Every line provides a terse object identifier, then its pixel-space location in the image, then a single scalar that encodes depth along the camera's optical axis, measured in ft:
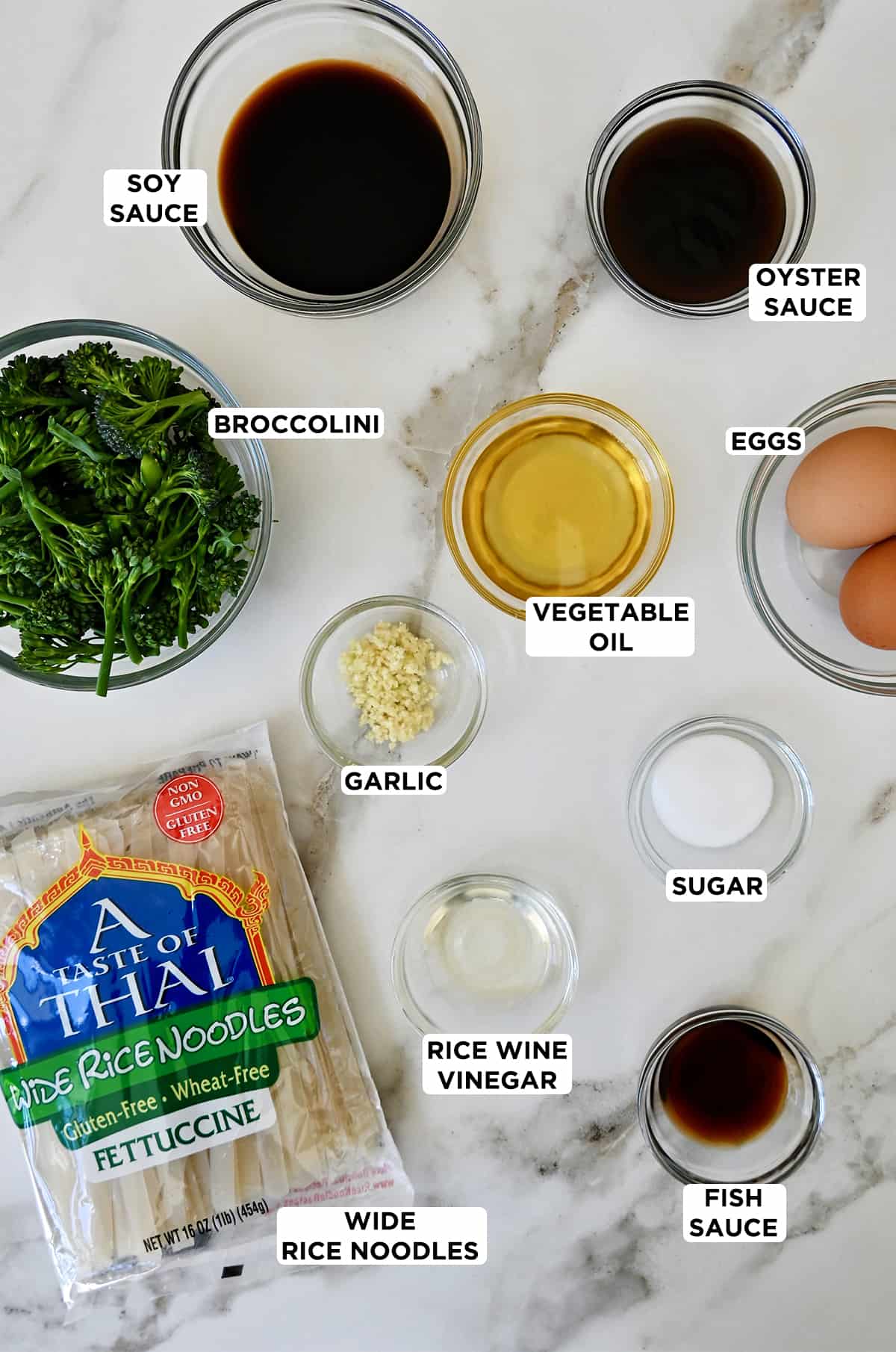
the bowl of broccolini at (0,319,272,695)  1.99
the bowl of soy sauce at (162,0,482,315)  2.10
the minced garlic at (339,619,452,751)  2.17
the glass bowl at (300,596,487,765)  2.19
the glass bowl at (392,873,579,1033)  2.22
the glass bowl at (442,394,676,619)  2.16
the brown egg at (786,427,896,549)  2.01
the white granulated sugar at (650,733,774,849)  2.19
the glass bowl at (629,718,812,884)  2.20
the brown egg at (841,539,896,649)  2.04
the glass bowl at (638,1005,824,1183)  2.18
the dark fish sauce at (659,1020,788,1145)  2.21
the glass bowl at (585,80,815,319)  2.12
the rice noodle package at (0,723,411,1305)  2.12
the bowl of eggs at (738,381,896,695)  2.05
